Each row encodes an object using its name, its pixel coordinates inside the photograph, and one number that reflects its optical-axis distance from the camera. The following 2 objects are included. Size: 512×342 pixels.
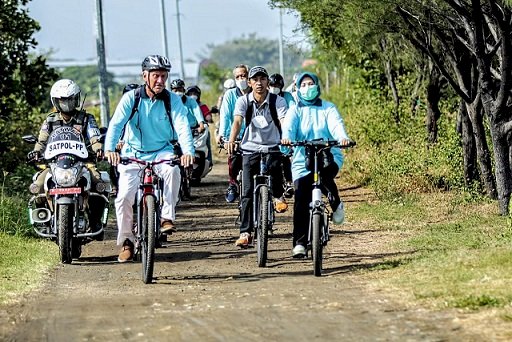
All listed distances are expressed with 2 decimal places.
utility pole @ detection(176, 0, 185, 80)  53.99
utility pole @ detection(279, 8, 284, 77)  62.39
